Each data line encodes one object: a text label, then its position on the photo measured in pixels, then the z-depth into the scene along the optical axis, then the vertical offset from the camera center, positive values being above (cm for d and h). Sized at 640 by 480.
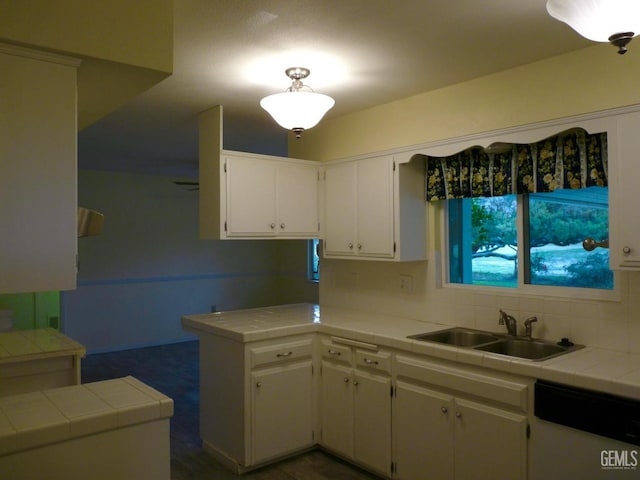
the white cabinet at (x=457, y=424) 235 -88
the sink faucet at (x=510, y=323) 291 -42
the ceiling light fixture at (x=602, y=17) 156 +74
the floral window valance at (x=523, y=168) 262 +48
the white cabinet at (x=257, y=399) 310 -94
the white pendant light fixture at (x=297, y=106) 263 +77
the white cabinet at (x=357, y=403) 296 -94
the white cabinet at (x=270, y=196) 347 +40
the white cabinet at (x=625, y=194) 228 +25
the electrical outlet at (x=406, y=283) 355 -23
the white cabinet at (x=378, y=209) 335 +29
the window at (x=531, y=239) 274 +7
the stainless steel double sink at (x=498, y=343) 271 -53
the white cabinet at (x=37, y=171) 173 +29
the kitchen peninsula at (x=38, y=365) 279 -63
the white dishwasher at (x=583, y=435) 197 -77
